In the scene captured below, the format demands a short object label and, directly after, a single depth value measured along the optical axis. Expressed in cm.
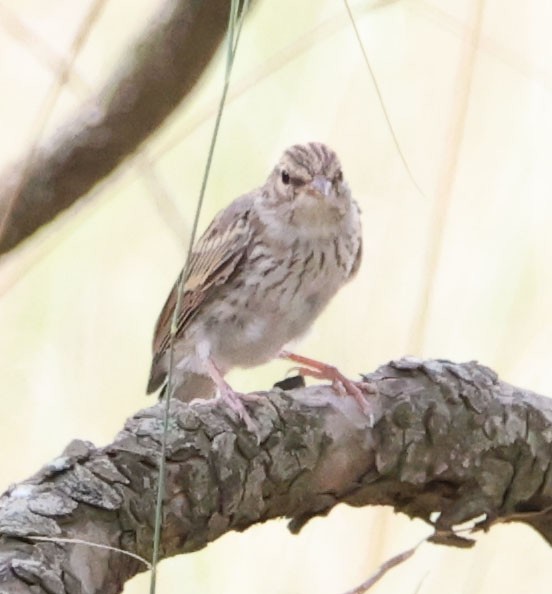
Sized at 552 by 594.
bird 490
